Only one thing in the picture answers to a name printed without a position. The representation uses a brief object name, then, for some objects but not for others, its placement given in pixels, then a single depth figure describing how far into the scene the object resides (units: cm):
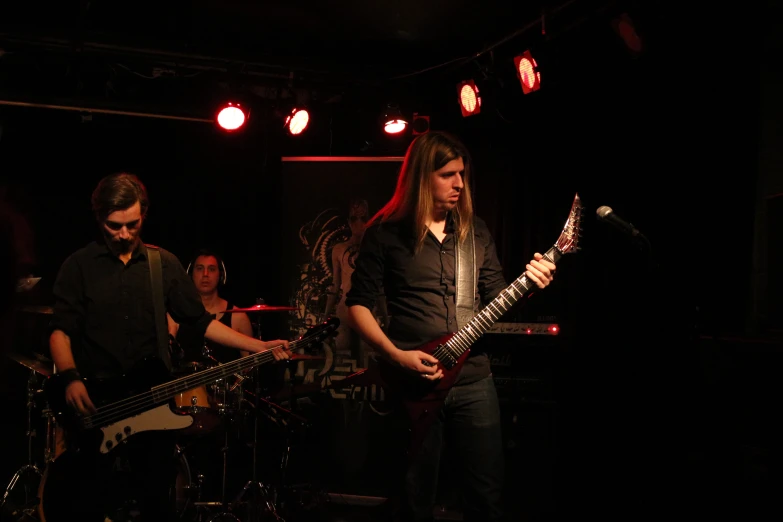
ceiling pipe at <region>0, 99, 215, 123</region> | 613
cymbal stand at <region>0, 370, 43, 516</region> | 525
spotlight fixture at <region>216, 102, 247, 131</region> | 628
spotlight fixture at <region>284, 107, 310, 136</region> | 634
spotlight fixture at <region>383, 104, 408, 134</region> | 625
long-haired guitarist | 294
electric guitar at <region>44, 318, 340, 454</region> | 330
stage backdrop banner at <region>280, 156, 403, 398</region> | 636
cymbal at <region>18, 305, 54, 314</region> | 514
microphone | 298
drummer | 592
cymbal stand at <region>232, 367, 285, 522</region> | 516
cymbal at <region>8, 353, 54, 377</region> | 468
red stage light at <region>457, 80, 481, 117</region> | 571
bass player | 328
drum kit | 508
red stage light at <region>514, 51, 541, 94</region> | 502
